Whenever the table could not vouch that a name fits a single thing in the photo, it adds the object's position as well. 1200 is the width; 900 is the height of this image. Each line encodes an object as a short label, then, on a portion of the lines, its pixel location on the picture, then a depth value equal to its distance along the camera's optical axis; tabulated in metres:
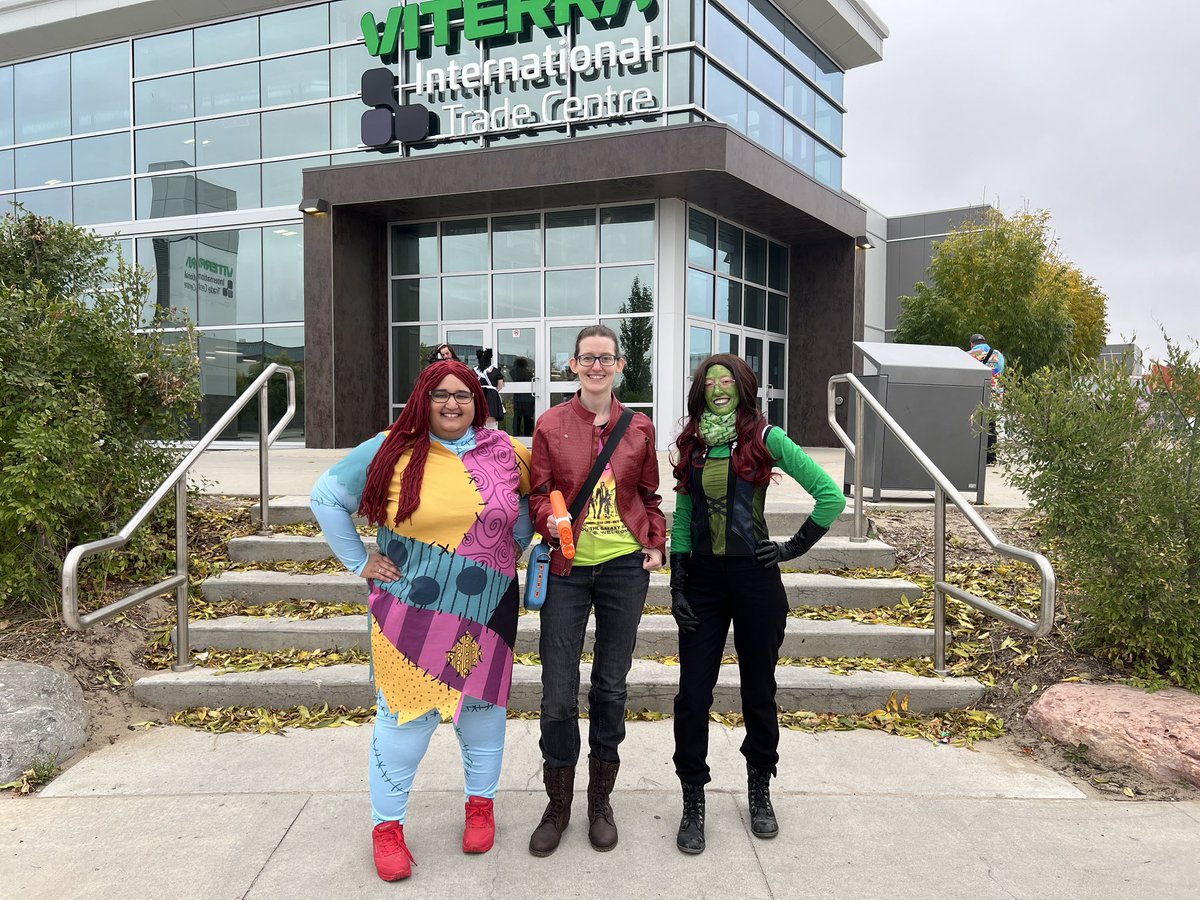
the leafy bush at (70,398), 4.43
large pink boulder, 3.48
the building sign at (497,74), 13.09
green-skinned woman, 2.85
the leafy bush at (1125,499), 3.91
